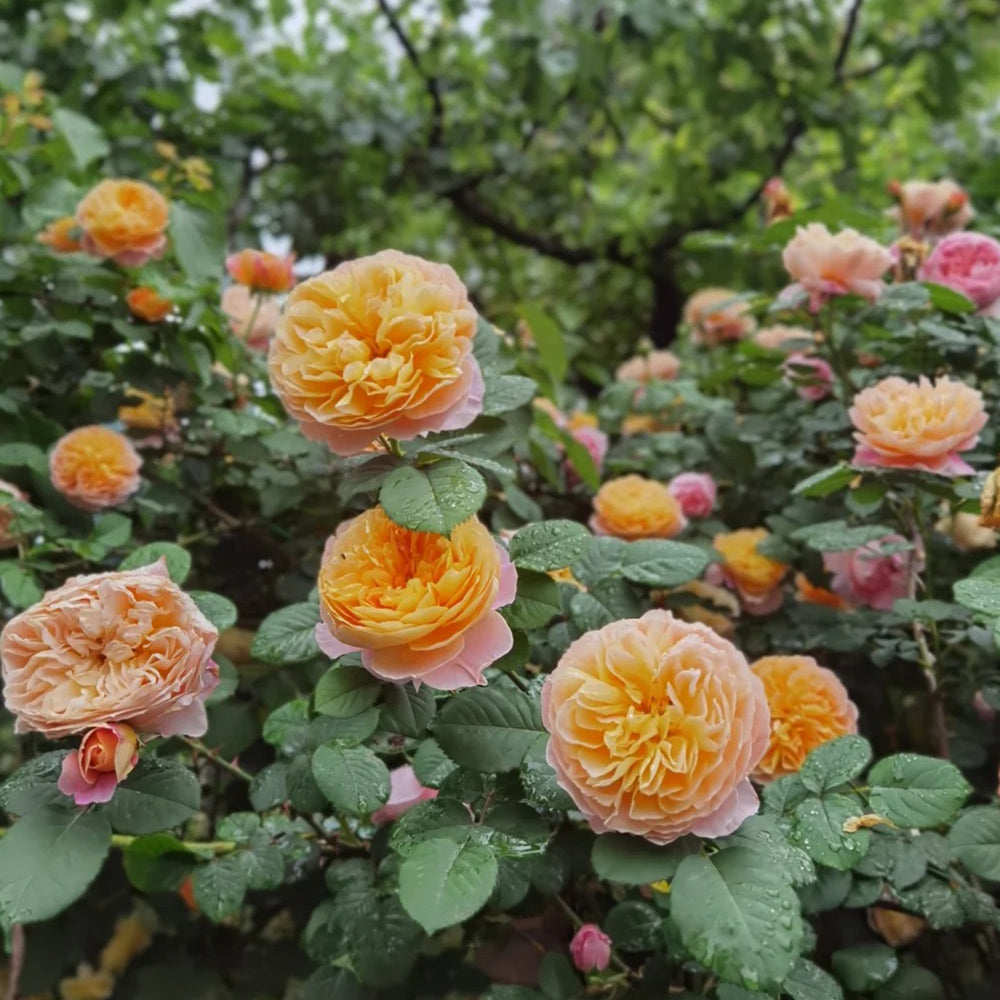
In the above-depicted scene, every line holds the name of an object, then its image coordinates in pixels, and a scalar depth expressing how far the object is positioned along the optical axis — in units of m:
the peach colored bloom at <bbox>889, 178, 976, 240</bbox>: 1.09
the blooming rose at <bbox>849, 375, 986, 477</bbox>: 0.70
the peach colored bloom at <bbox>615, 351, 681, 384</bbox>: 1.50
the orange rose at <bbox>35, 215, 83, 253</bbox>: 1.05
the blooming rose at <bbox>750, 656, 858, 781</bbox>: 0.69
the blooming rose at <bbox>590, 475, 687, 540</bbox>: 0.97
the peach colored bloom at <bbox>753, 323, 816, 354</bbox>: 1.27
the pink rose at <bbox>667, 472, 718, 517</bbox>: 1.08
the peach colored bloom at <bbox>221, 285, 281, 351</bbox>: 1.11
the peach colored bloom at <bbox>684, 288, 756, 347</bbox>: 1.44
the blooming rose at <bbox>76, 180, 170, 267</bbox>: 0.95
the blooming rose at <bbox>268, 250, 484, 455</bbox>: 0.52
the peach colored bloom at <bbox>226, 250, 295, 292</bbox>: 1.01
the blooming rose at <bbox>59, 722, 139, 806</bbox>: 0.48
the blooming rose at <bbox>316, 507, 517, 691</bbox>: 0.47
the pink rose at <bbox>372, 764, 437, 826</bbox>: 0.68
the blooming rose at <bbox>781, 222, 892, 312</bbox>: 0.87
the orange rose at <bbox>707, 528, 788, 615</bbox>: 0.97
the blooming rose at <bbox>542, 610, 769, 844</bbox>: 0.44
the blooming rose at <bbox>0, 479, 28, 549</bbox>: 0.83
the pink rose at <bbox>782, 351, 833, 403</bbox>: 1.02
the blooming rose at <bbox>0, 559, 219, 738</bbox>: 0.49
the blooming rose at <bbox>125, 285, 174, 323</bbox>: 0.97
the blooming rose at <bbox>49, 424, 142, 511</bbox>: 0.89
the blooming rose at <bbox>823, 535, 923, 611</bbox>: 0.87
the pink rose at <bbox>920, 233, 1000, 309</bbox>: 0.88
